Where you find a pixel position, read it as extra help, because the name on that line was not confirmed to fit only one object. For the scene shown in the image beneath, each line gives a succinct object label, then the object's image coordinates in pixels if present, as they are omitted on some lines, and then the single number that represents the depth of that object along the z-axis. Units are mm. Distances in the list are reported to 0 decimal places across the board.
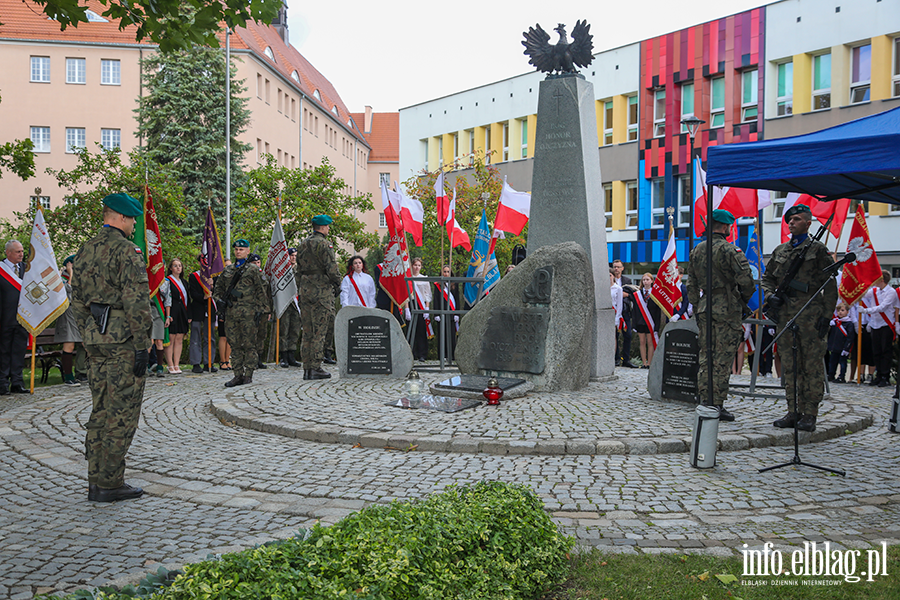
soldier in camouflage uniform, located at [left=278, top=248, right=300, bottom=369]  15851
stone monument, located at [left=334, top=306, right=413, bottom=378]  12062
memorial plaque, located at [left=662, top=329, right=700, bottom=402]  9547
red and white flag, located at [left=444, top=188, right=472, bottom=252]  15867
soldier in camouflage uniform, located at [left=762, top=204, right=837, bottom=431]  7758
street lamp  16745
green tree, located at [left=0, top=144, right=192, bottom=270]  26422
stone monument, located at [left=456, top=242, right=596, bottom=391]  10117
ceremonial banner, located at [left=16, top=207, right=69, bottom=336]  11219
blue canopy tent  5465
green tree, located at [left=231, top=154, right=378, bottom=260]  31047
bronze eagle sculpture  12250
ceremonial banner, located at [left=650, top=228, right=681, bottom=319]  12781
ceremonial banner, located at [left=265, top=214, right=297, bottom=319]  14914
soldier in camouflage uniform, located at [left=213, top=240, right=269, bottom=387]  11734
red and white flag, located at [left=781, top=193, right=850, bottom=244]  12289
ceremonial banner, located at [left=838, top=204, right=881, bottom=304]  11570
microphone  6500
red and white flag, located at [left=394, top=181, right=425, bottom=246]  15508
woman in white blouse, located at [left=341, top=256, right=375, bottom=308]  15000
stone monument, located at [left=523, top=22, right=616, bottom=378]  11969
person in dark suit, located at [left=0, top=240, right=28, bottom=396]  11430
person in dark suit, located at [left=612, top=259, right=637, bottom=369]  15891
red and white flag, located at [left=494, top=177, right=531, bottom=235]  15305
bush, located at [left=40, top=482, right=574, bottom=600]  2768
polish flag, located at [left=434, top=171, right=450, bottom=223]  15490
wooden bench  12898
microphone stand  6374
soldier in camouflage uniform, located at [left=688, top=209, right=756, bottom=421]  8430
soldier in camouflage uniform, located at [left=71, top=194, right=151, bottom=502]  5703
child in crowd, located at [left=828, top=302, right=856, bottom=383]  13789
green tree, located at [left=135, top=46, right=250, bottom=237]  38719
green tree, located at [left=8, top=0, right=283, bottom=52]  5441
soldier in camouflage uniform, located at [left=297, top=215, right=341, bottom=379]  12031
